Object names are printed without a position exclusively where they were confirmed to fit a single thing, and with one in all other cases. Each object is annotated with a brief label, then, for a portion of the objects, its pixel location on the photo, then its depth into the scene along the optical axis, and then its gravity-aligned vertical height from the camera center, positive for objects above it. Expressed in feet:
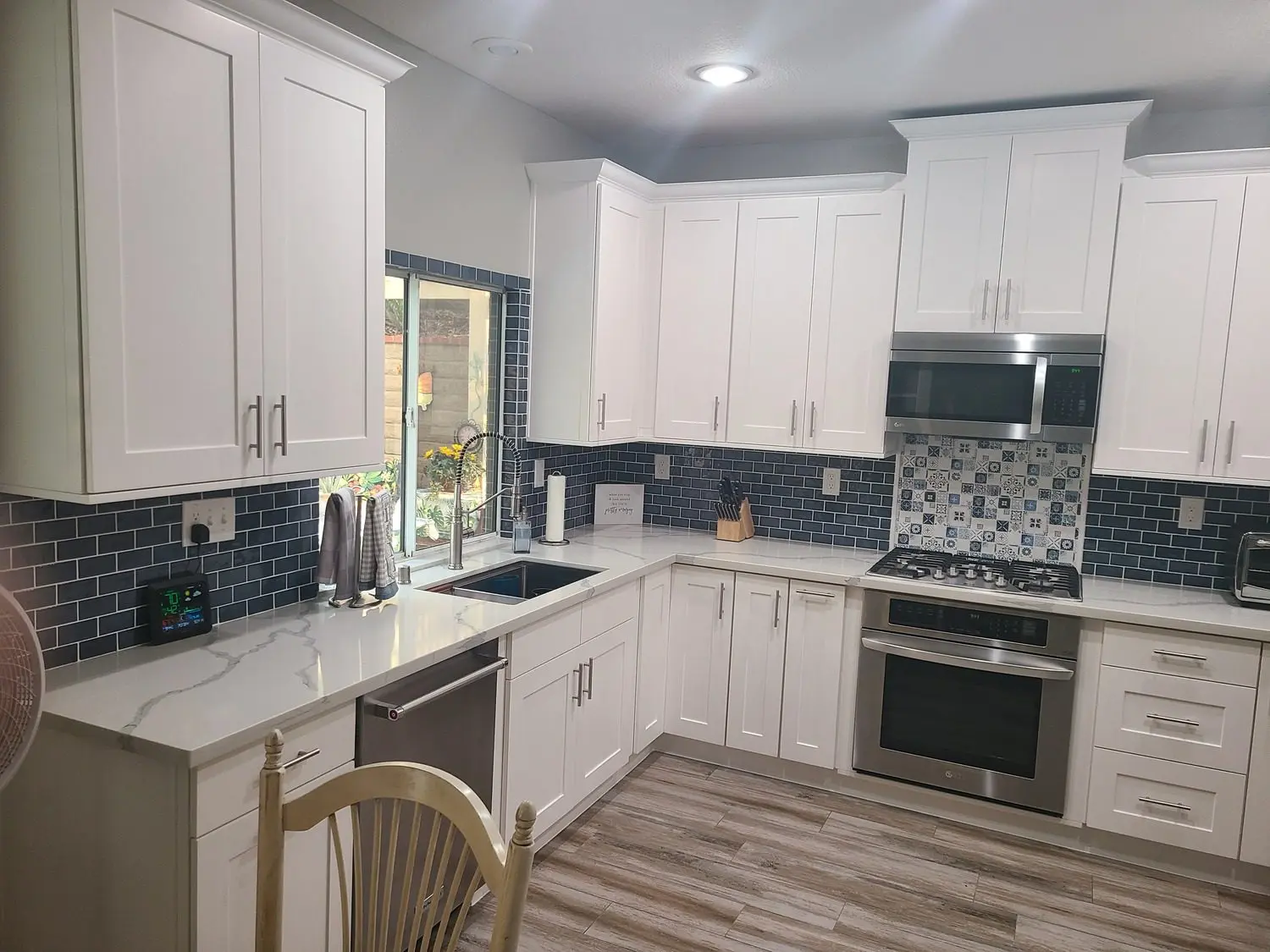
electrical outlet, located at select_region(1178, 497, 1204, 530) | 11.41 -1.13
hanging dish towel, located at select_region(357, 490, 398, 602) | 8.73 -1.58
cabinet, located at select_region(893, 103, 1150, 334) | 10.55 +2.25
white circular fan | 4.65 -1.58
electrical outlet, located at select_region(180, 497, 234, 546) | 7.66 -1.15
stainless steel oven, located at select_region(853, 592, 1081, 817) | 10.51 -3.34
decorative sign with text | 14.29 -1.67
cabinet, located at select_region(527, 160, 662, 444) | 11.89 +1.27
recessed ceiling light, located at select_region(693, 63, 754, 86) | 10.01 +3.54
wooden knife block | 13.34 -1.85
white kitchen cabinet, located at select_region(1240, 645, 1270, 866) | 9.72 -3.91
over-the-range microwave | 10.73 +0.32
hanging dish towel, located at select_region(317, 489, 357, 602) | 8.61 -1.49
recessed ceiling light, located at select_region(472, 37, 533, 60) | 9.48 +3.53
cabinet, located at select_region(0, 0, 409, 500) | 5.80 +0.90
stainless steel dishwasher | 7.14 -2.74
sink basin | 10.97 -2.26
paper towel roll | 12.32 -1.52
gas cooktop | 10.92 -1.98
